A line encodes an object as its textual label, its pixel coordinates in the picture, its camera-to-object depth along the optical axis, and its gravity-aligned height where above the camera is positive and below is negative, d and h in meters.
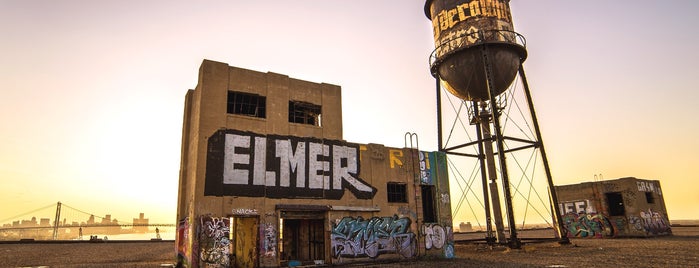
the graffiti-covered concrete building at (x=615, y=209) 32.84 -0.04
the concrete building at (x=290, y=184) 16.05 +1.57
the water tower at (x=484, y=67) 21.62 +8.50
